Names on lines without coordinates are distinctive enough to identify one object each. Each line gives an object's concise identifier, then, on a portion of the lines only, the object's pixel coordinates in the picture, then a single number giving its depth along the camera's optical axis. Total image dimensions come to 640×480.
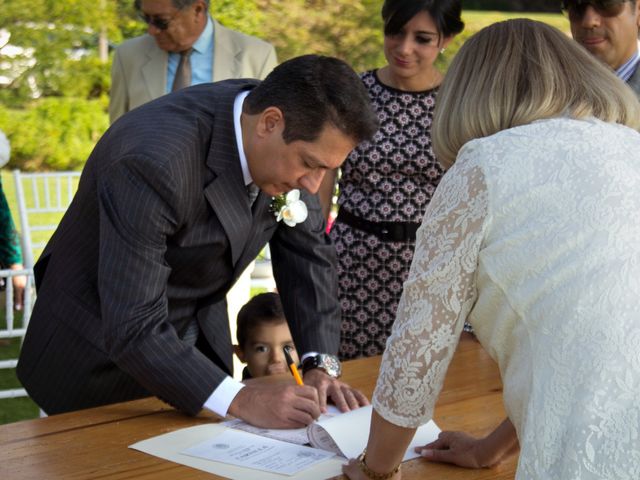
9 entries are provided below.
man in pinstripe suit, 2.45
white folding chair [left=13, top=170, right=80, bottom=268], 6.14
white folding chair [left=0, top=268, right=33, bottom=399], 4.34
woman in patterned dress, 3.98
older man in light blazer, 5.35
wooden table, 2.20
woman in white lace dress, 1.65
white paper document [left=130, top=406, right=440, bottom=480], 2.22
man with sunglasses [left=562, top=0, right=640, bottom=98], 3.61
